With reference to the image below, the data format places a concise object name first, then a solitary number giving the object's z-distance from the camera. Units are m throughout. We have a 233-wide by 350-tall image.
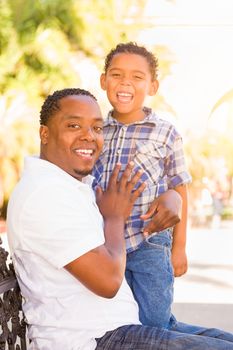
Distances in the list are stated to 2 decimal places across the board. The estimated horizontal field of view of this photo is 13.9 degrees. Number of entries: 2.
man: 1.95
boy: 2.34
